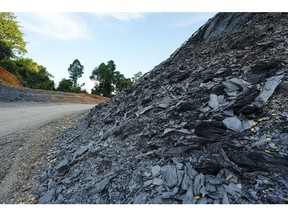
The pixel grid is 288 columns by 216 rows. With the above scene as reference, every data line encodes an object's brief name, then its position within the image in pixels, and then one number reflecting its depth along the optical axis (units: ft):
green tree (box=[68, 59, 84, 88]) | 156.97
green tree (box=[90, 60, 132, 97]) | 139.13
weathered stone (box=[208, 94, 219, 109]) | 16.62
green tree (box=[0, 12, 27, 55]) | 103.30
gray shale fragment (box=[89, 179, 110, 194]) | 13.83
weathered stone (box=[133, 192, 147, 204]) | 11.87
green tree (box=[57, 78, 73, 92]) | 119.14
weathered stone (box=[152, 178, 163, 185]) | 12.47
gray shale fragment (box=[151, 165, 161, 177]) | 13.30
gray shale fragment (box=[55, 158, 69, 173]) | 18.12
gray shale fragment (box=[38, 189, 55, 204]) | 14.67
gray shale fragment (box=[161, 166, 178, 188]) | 12.27
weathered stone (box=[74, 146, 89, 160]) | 19.64
